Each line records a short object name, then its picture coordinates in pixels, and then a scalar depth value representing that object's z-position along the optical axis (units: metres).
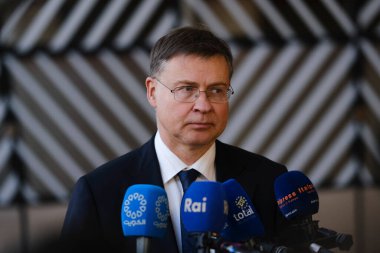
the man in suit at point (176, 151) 4.69
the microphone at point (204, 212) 4.36
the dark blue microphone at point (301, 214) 4.43
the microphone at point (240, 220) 4.50
